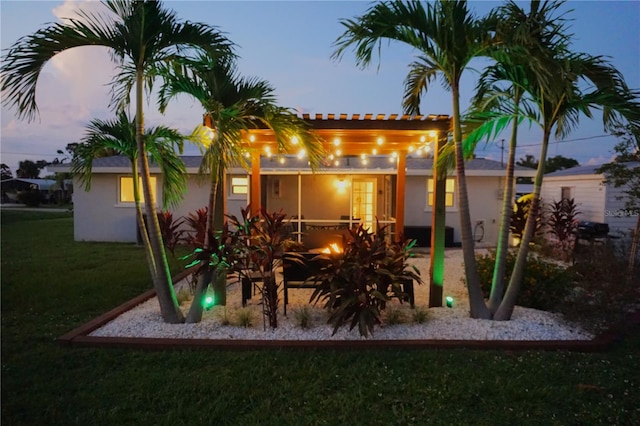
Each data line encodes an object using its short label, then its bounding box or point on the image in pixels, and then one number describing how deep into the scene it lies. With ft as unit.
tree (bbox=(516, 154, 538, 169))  164.29
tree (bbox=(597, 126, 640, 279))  22.81
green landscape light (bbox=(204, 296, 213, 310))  18.89
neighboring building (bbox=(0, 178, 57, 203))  137.59
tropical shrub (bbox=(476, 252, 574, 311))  18.65
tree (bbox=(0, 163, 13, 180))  148.20
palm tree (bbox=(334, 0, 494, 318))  14.93
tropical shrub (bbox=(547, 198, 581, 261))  37.58
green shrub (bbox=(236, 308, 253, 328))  16.53
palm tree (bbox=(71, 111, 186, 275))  16.83
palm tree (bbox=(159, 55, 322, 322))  15.03
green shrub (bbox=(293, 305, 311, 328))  16.43
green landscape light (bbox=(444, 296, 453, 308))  19.36
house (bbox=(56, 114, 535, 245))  41.45
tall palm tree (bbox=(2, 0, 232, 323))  13.46
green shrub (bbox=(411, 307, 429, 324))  16.94
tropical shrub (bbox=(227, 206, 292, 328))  16.33
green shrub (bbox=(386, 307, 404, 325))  16.72
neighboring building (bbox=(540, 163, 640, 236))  43.14
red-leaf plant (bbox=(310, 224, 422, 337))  15.20
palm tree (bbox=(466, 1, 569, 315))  14.25
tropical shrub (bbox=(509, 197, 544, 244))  39.45
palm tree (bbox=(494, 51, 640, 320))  14.49
